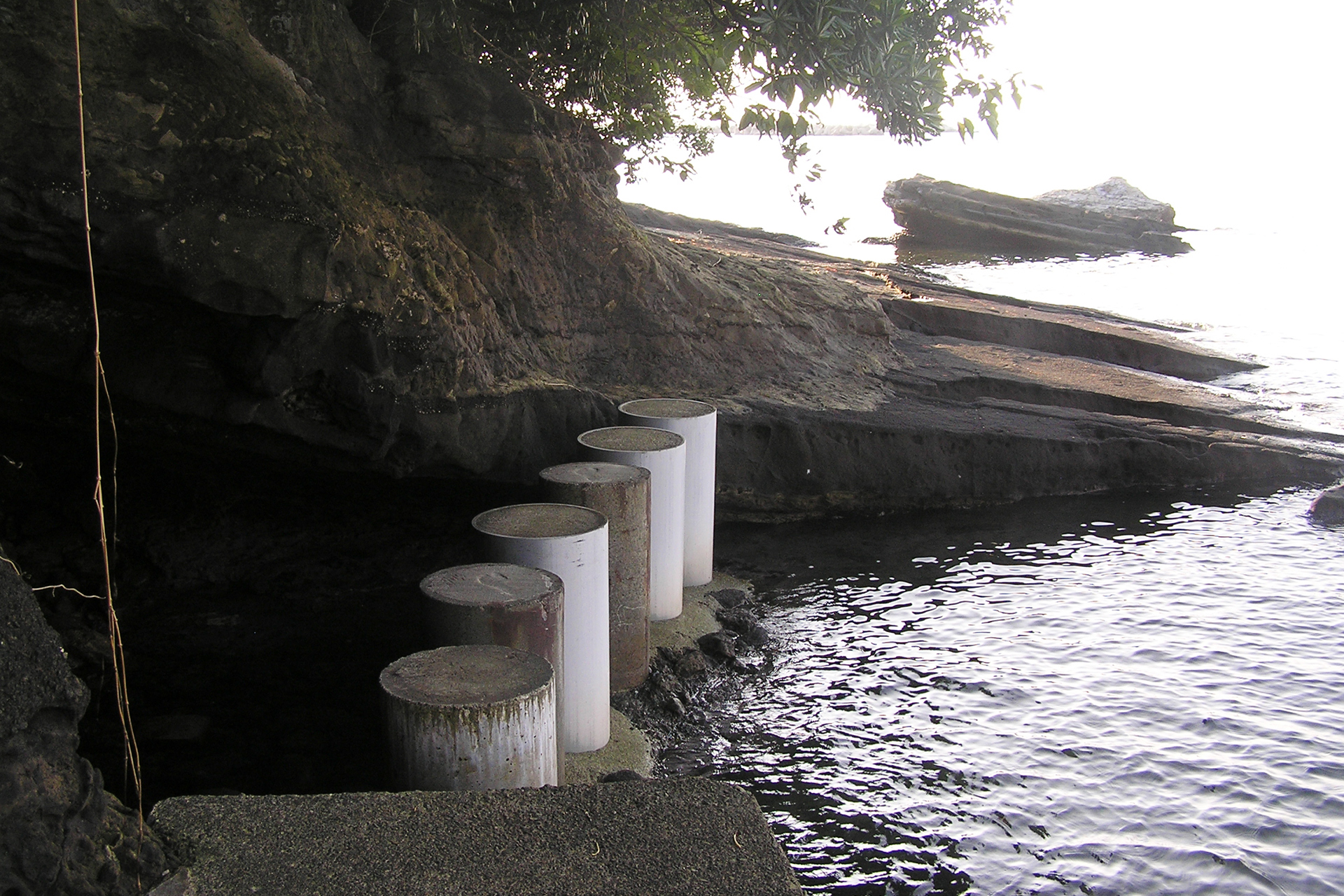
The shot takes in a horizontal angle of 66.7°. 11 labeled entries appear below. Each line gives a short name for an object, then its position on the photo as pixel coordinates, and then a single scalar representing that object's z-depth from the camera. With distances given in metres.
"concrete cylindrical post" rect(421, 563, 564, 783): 5.25
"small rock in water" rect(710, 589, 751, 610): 8.45
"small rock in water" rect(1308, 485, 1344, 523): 10.67
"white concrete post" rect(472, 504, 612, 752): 5.97
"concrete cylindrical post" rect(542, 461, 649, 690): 6.93
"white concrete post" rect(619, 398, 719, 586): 8.51
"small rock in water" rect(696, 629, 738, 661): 7.48
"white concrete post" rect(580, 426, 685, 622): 7.69
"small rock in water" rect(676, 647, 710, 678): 7.23
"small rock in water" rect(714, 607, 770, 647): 7.78
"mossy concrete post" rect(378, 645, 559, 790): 4.42
